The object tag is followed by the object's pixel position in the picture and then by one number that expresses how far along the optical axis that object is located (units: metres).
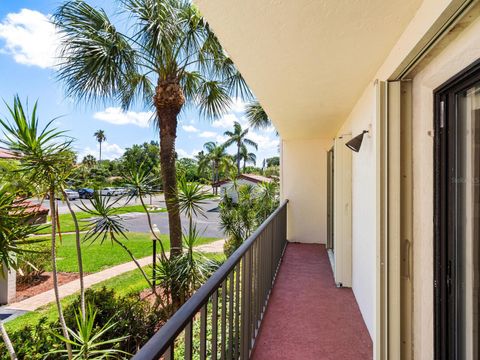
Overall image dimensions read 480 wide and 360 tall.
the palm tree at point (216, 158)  24.22
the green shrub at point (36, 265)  7.62
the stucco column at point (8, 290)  6.39
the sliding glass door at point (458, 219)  1.23
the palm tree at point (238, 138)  31.77
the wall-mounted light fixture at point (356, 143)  2.87
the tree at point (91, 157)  37.65
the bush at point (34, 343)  3.10
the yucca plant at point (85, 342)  2.66
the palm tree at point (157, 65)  3.91
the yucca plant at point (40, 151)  2.98
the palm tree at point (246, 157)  35.19
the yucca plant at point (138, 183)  4.30
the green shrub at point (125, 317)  3.76
